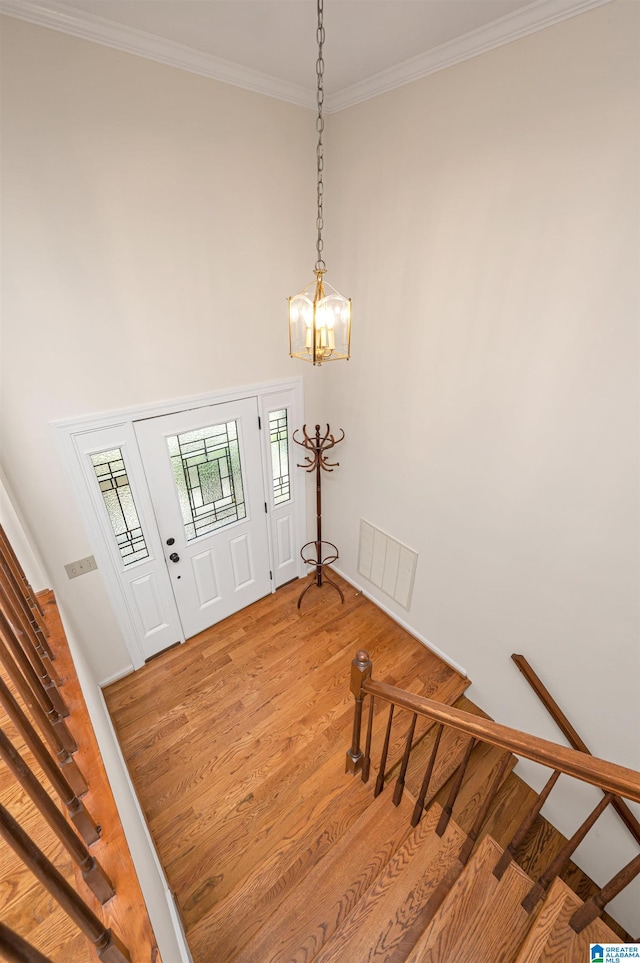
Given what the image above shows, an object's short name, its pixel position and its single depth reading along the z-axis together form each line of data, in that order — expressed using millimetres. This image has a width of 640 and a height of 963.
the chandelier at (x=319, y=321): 1720
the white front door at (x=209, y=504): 2873
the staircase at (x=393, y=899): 1471
